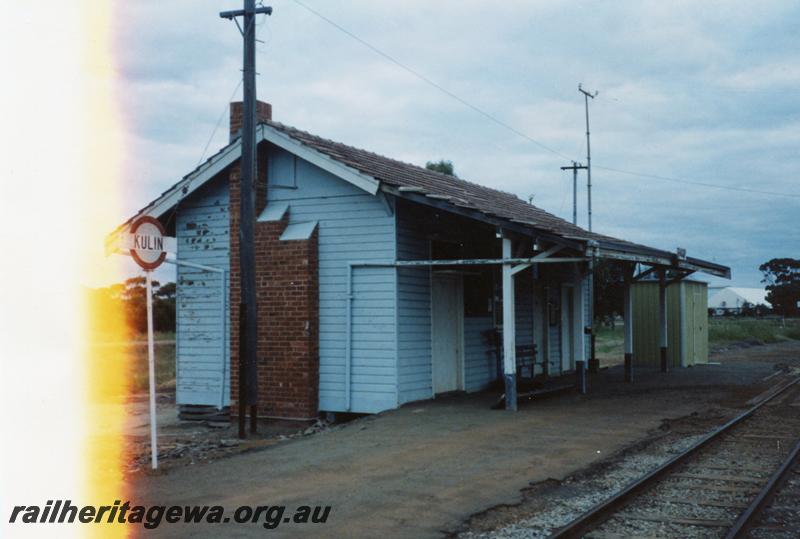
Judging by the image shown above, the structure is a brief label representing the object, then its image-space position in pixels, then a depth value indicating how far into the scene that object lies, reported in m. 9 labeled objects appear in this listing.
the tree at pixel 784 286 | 87.94
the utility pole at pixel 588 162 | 33.91
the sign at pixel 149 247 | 8.61
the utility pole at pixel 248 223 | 11.55
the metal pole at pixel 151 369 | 8.59
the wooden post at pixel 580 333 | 15.09
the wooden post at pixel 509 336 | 12.39
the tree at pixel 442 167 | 42.72
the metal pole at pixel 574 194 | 41.28
